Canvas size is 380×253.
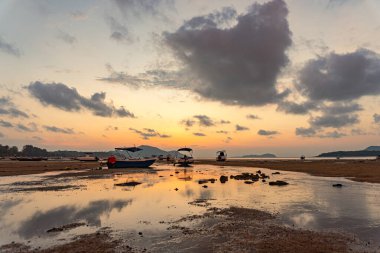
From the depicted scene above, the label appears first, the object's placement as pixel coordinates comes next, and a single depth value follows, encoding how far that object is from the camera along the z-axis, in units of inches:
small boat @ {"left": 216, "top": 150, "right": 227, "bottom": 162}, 5487.2
